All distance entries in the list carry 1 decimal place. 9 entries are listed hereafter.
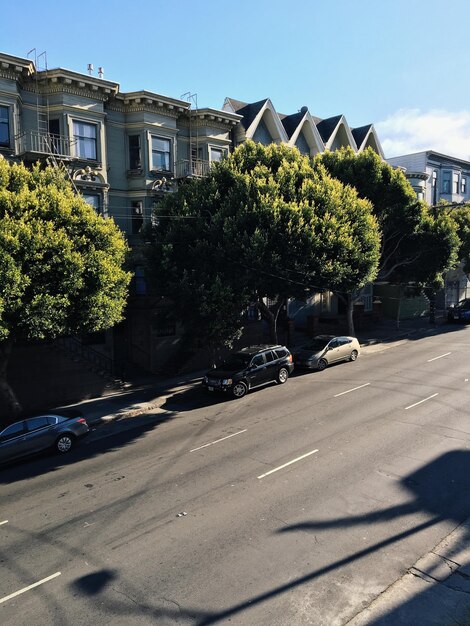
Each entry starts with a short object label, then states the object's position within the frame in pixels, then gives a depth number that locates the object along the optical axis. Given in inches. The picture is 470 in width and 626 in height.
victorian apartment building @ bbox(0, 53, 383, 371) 849.5
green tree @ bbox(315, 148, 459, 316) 1049.5
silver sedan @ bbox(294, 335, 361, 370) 952.9
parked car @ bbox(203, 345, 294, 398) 789.2
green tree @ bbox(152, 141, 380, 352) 765.3
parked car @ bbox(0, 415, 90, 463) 554.9
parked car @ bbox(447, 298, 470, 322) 1533.0
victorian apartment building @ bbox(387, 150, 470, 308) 1908.0
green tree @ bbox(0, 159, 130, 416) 571.2
